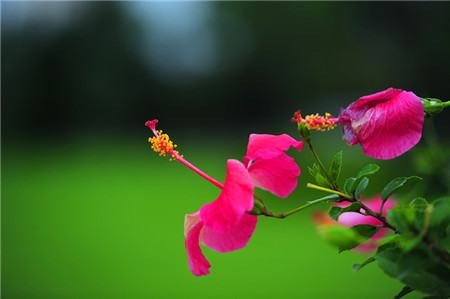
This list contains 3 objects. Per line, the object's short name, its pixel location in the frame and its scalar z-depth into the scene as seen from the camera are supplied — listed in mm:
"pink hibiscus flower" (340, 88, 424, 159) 902
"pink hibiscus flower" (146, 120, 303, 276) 897
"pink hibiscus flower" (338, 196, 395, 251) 1273
